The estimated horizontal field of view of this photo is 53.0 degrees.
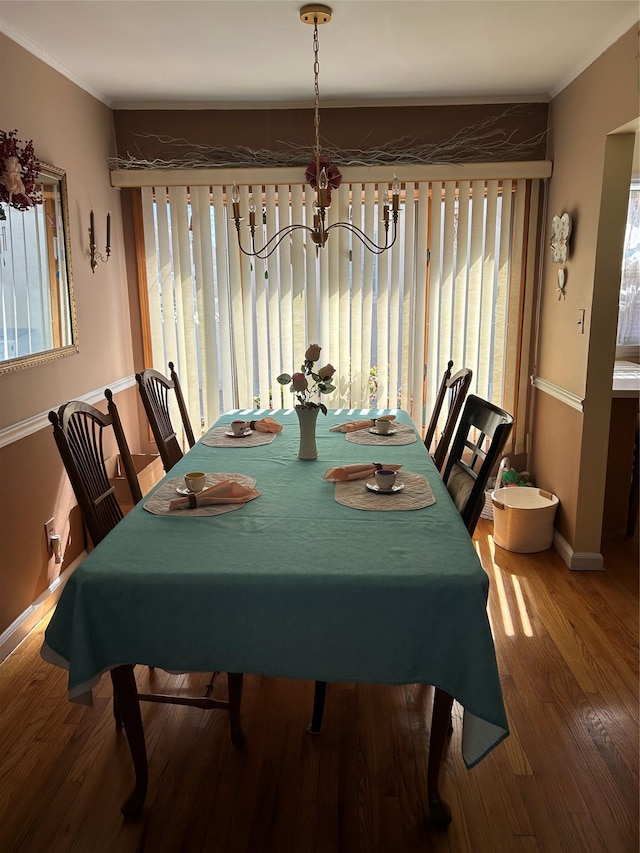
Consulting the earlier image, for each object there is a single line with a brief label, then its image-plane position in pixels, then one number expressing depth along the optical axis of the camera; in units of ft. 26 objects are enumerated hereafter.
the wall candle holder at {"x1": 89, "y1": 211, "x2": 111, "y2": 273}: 11.69
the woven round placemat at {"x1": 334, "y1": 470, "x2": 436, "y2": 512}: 6.48
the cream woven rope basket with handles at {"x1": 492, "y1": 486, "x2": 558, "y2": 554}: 11.46
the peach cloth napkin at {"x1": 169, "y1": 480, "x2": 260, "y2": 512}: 6.49
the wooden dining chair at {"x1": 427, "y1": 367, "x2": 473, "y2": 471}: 9.19
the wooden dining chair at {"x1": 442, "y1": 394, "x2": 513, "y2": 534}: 6.47
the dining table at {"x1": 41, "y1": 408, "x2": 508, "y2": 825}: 4.98
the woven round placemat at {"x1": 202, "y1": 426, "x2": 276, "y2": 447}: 9.13
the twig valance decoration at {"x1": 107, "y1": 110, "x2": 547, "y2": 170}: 12.54
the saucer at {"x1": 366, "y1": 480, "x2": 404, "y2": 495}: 6.87
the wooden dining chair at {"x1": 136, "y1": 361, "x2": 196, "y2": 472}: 9.31
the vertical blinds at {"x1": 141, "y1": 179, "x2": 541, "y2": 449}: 12.94
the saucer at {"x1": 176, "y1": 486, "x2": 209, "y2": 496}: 6.82
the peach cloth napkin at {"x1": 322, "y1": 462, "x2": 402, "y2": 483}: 7.29
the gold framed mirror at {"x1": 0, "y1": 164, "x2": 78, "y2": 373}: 8.60
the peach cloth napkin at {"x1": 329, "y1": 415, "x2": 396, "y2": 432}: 9.90
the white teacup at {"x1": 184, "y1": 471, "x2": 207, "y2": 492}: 6.74
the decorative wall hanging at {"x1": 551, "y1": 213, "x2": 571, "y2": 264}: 11.11
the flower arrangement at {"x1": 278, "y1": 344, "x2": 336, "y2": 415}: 7.93
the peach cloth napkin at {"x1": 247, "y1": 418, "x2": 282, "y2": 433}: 9.78
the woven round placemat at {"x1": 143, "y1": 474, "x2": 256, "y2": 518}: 6.39
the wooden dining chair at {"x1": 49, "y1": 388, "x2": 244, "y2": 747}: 6.23
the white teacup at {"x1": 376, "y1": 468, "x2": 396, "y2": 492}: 6.82
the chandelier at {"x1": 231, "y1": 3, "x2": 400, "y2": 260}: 7.77
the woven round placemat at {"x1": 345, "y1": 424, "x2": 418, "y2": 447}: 9.18
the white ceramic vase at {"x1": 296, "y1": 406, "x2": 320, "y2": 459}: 8.25
